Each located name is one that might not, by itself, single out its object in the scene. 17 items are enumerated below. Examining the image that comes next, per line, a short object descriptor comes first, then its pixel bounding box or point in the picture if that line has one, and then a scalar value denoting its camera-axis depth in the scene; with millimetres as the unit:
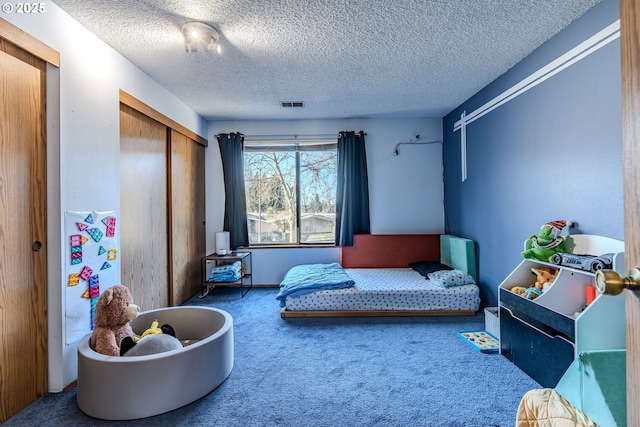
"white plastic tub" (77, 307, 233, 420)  1603
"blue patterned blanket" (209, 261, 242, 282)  3676
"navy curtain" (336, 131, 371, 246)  4160
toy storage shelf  1598
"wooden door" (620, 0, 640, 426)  563
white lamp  3872
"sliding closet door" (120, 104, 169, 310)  2576
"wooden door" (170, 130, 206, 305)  3400
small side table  3682
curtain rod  4246
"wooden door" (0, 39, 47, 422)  1611
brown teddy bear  1757
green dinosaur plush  2025
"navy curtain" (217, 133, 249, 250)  4184
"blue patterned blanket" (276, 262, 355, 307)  3094
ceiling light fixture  2000
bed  3082
